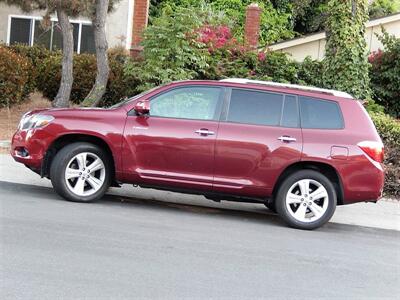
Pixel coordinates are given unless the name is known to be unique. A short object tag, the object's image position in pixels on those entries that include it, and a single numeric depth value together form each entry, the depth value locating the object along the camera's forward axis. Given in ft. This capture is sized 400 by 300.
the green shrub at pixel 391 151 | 36.01
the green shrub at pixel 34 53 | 53.75
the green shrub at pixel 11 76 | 47.93
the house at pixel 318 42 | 63.16
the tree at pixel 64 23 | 45.78
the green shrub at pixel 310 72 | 49.29
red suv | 26.71
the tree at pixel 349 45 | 45.83
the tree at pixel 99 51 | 47.32
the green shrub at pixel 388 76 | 50.42
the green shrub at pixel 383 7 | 92.94
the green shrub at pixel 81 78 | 51.49
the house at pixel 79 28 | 66.59
